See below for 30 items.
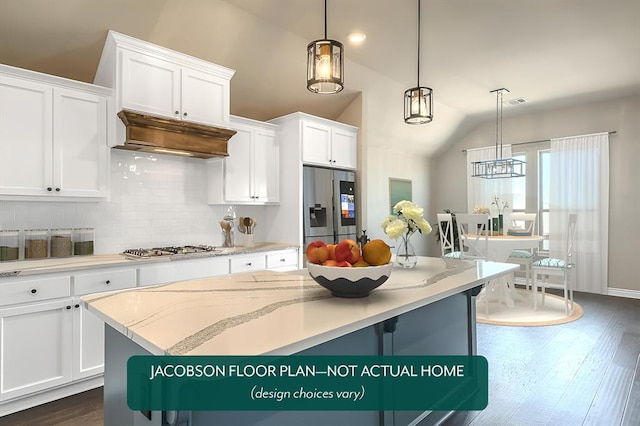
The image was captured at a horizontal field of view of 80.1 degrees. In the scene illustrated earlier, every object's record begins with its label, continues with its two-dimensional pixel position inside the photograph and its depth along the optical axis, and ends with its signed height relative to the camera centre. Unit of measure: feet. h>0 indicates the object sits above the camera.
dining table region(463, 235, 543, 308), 15.17 -1.70
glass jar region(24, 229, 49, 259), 9.11 -0.77
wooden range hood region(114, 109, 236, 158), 9.55 +2.09
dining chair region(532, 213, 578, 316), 14.90 -2.10
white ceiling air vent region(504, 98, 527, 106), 18.08 +5.43
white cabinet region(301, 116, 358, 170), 13.78 +2.66
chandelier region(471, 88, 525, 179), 16.33 +2.34
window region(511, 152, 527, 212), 20.71 +1.24
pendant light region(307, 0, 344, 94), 6.23 +2.50
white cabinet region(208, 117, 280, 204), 12.61 +1.54
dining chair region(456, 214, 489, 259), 14.57 -0.95
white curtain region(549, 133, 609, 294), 18.08 +0.57
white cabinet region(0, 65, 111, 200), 8.39 +1.77
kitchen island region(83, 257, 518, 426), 3.43 -1.10
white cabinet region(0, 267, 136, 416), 7.69 -2.69
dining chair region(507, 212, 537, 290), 16.70 -0.77
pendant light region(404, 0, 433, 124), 7.89 +2.27
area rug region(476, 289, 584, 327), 13.79 -3.89
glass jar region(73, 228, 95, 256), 9.82 -0.75
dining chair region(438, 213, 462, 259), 16.37 -1.25
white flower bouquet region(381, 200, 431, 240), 6.89 -0.18
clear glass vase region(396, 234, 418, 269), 7.43 -0.84
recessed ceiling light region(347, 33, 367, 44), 12.02 +5.63
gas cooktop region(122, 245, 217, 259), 9.95 -1.09
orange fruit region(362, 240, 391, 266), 4.83 -0.51
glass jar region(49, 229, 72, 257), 9.37 -0.77
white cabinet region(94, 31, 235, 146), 9.48 +3.55
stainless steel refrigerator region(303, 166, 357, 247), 13.80 +0.32
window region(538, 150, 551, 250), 20.03 +1.10
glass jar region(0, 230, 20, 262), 8.75 -0.77
